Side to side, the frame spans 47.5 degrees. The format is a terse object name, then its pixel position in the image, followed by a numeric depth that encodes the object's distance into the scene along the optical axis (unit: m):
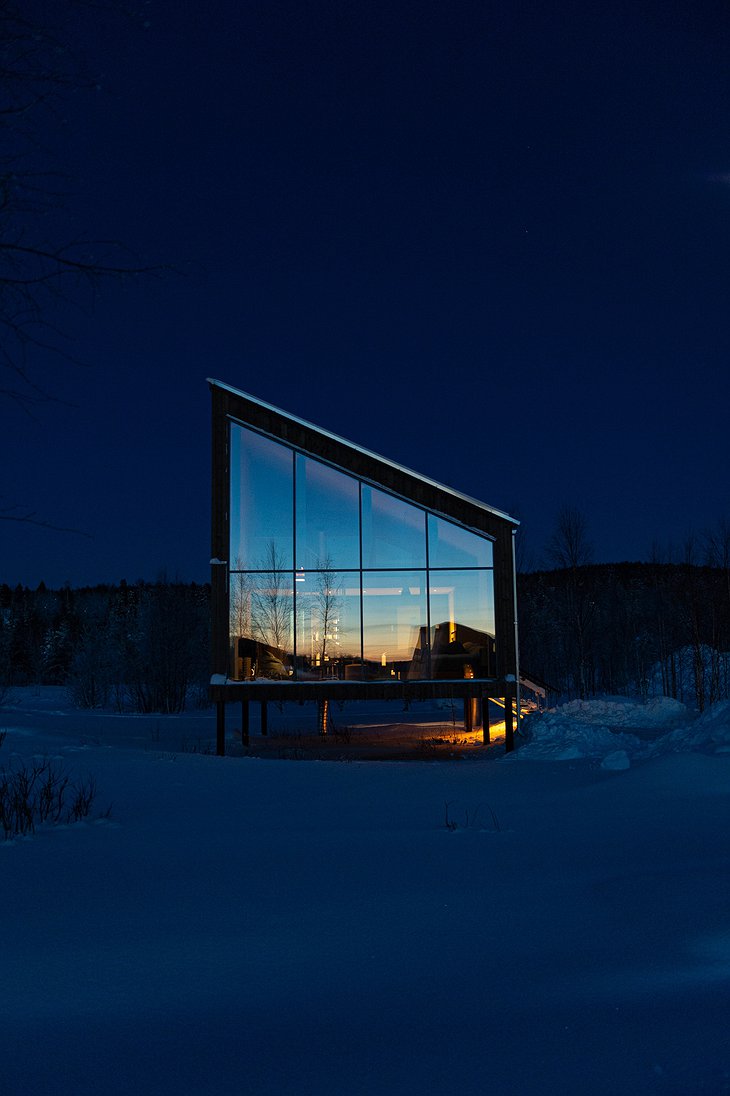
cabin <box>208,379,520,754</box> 16.56
